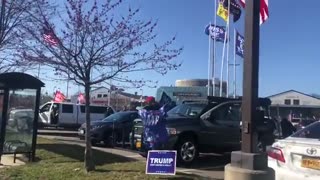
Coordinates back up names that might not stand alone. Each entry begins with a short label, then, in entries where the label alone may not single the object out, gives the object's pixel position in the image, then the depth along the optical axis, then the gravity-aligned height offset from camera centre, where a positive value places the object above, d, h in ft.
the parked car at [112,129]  39.58 -2.55
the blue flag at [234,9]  66.05 +22.94
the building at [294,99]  173.79 +9.40
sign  18.95 -3.17
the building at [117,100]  152.48 +5.25
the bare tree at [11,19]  35.00 +10.40
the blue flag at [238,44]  70.73 +16.16
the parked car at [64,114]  64.04 -1.13
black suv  25.30 -1.29
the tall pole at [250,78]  14.66 +1.74
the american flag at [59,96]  88.59 +3.63
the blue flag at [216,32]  74.81 +19.93
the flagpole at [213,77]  77.73 +9.14
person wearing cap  23.49 -1.25
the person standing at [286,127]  42.42 -1.74
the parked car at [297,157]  14.06 -2.00
